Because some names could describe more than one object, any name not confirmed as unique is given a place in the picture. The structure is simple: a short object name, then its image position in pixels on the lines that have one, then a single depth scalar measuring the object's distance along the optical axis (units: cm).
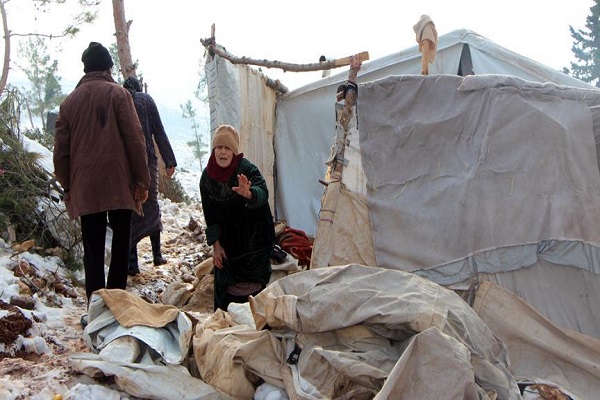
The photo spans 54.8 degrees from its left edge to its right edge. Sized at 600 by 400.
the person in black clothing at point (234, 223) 336
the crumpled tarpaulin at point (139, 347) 223
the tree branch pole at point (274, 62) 490
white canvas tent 319
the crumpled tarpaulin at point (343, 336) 214
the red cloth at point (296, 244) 468
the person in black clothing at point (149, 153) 455
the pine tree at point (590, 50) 2828
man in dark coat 318
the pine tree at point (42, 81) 2717
